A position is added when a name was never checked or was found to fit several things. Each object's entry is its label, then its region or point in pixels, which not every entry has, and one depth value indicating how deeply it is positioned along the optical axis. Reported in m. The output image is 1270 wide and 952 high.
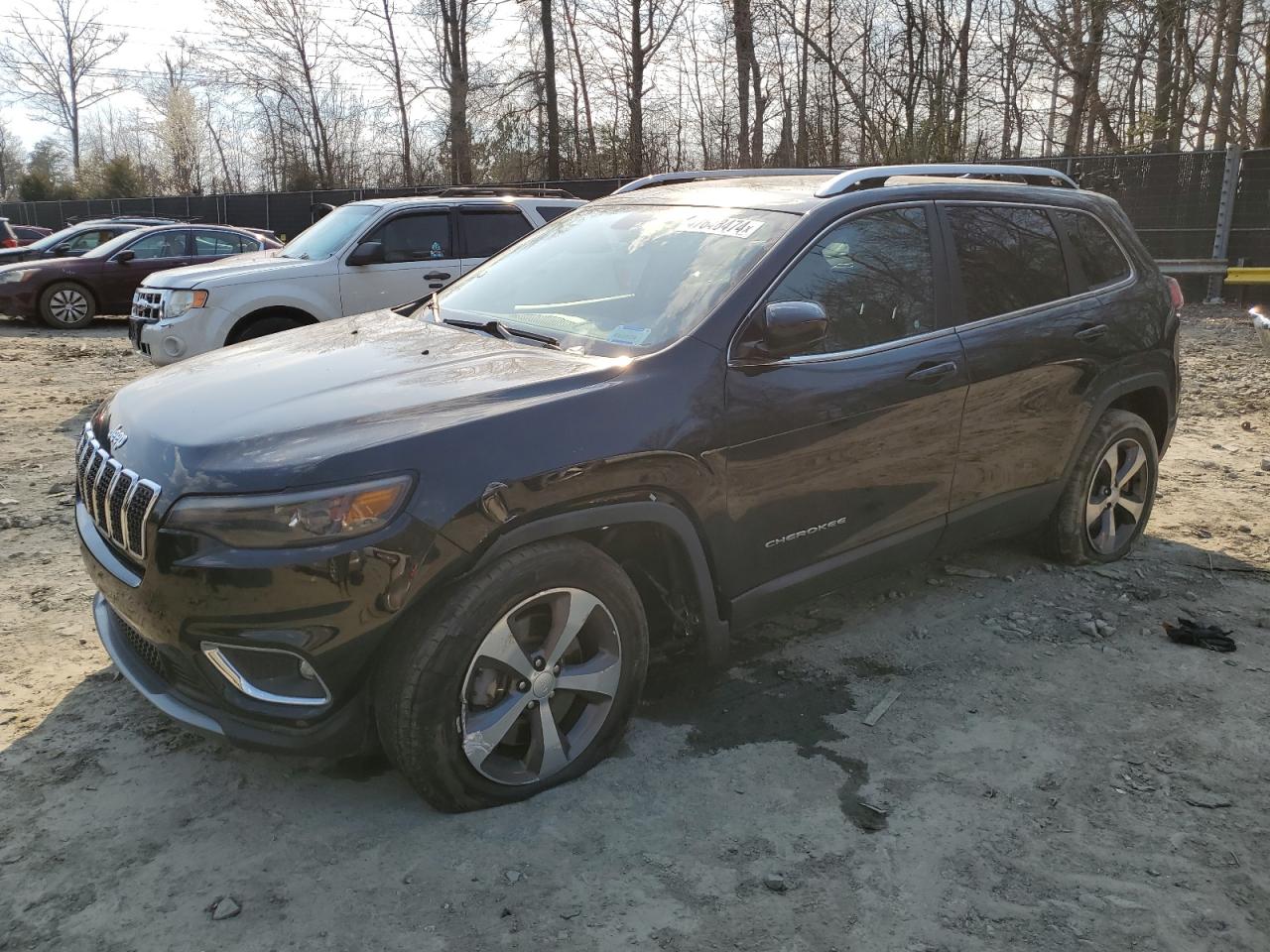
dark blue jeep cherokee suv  2.57
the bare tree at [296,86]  37.34
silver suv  8.48
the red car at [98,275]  14.60
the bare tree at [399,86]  33.09
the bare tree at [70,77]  53.75
